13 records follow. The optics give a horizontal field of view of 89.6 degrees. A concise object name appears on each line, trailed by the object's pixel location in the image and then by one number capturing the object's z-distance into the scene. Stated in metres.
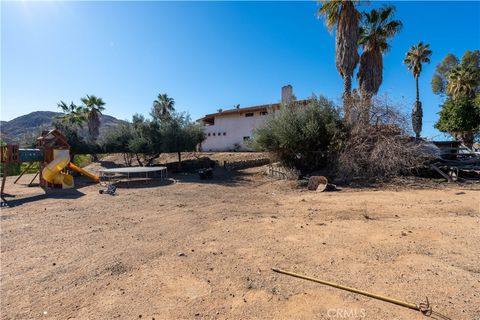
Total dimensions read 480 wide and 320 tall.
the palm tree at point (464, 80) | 25.39
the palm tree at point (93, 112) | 29.59
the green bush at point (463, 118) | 21.94
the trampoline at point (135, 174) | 14.15
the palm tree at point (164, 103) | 34.97
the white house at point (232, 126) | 27.42
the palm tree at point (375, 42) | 16.00
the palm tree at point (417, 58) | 25.11
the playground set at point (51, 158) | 12.63
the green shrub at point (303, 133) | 12.76
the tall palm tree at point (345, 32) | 14.60
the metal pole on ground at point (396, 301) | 2.46
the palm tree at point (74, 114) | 28.90
